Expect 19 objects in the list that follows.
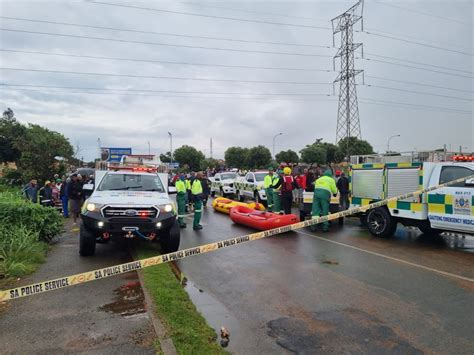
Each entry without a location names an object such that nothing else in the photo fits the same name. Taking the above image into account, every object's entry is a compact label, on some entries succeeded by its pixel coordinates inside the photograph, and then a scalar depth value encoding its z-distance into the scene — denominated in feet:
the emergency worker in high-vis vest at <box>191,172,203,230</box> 36.24
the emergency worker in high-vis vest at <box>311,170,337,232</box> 34.53
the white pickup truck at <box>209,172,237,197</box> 71.82
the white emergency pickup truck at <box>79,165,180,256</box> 23.03
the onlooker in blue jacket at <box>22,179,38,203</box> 42.75
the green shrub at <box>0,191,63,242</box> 26.17
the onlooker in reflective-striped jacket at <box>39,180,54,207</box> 43.30
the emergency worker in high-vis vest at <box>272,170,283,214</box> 43.41
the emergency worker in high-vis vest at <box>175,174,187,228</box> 38.70
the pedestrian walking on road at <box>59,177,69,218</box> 46.47
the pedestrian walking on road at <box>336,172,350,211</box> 43.55
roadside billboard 72.49
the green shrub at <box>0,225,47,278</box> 20.53
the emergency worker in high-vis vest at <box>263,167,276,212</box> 46.09
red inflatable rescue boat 33.35
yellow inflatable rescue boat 48.67
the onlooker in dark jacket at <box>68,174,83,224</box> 40.55
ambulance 26.43
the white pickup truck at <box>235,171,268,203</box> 57.88
